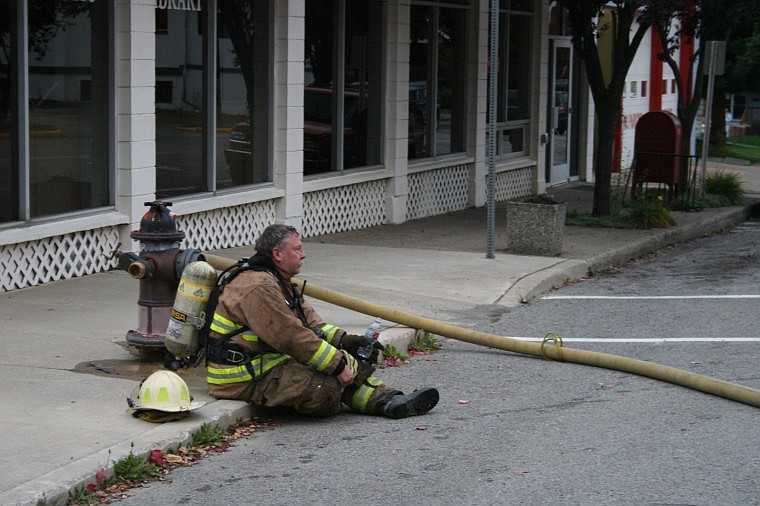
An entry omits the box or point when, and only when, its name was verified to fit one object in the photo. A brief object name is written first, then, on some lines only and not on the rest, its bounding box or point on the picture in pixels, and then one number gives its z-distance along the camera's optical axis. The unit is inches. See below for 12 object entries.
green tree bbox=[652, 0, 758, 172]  701.3
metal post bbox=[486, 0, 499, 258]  527.2
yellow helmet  269.1
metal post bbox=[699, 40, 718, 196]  805.2
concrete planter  556.4
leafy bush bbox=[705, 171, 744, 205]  870.4
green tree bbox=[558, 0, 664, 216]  690.8
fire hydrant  319.3
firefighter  279.3
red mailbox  808.9
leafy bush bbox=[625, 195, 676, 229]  689.6
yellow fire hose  311.1
